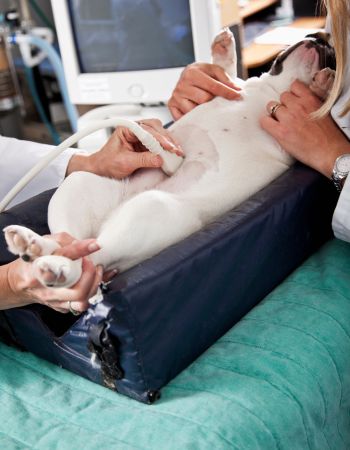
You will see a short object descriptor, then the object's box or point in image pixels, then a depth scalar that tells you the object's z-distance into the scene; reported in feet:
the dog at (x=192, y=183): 2.91
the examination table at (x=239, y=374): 2.39
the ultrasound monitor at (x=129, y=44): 5.83
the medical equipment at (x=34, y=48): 7.39
